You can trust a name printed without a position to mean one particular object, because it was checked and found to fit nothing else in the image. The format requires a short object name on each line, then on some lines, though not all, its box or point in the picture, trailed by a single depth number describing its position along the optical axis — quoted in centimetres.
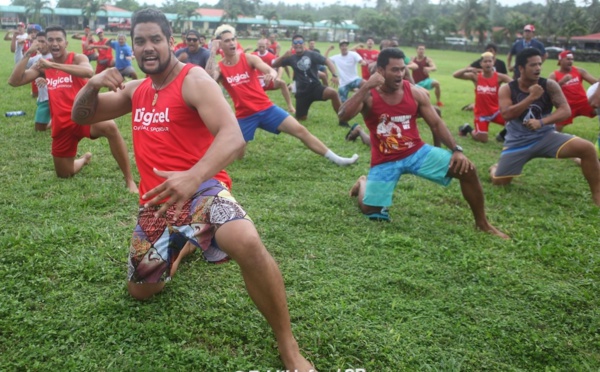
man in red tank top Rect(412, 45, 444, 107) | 1384
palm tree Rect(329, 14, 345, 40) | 8694
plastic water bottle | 1021
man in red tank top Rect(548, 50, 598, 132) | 965
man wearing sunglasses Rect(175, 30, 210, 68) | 1095
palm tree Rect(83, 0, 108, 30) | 7131
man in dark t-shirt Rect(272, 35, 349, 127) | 1123
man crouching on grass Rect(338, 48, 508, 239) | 534
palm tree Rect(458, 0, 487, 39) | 7919
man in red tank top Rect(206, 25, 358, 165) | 755
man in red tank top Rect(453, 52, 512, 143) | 1010
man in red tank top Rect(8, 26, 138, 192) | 618
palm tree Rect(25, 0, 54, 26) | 6732
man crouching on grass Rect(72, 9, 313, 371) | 294
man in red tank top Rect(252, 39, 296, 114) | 1100
